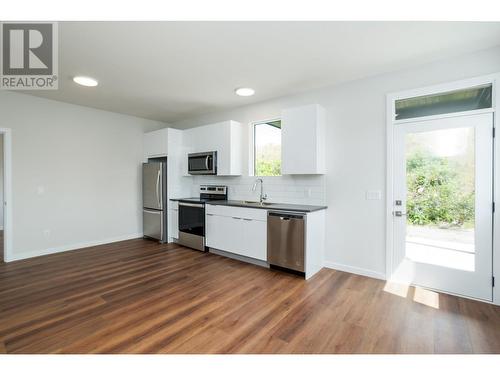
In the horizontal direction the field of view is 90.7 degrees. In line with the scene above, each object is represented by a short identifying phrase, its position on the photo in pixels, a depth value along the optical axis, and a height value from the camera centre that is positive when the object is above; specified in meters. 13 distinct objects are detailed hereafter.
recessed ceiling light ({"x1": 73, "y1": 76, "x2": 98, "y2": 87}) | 3.25 +1.41
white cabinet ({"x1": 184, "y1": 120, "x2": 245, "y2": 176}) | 4.39 +0.77
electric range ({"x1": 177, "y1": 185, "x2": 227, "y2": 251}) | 4.36 -0.58
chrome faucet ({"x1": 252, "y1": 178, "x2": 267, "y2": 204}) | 4.22 -0.13
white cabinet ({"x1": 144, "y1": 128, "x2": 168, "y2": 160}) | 4.98 +0.88
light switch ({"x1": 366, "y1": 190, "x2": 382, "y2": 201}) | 3.16 -0.12
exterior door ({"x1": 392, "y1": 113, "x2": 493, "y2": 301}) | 2.56 -0.21
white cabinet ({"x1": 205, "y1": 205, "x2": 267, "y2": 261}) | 3.59 -0.71
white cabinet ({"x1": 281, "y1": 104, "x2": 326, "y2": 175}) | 3.41 +0.66
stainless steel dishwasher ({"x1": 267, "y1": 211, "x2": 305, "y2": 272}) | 3.19 -0.73
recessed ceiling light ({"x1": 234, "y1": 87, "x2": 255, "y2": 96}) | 3.66 +1.43
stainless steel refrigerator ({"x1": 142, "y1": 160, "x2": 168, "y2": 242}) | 4.89 -0.25
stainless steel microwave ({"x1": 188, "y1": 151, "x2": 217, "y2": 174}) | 4.55 +0.44
